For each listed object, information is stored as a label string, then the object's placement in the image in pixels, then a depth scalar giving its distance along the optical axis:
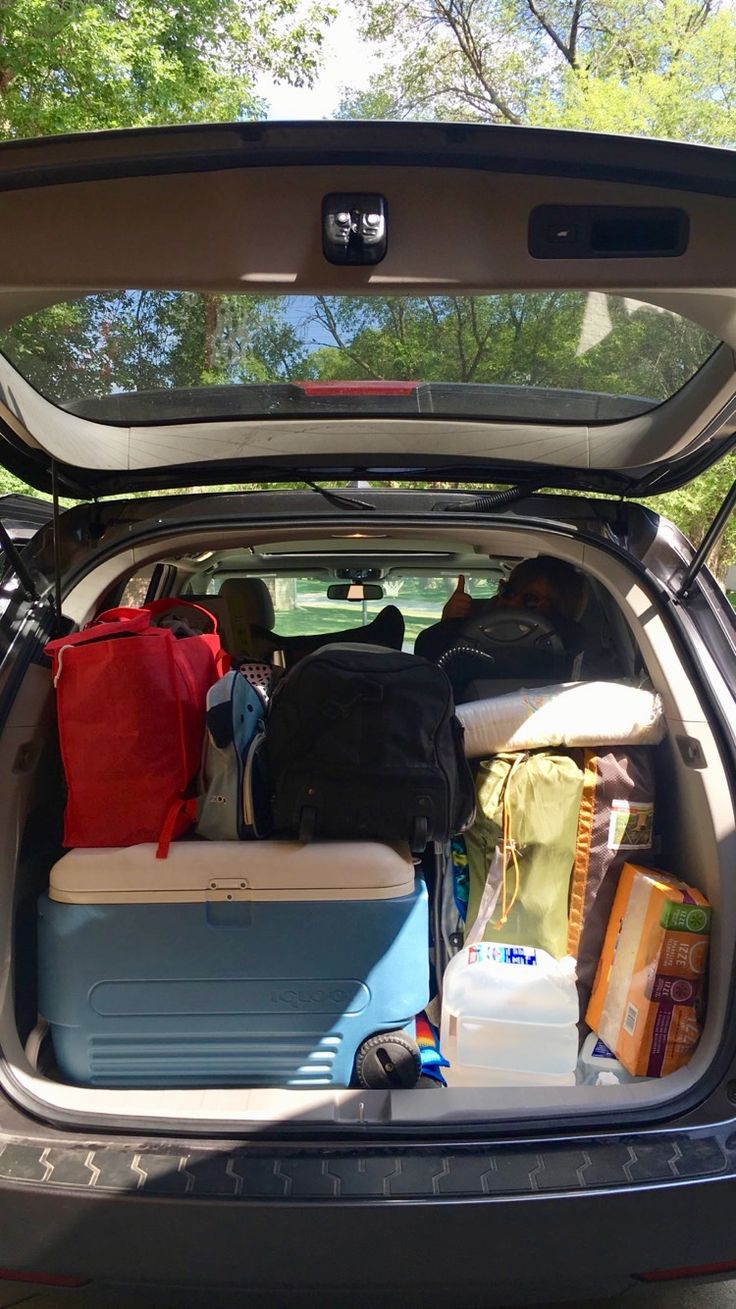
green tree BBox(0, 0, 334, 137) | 8.06
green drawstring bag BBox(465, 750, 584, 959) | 1.92
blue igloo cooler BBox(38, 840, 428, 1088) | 1.62
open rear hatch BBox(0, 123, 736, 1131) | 1.13
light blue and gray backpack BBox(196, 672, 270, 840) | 1.72
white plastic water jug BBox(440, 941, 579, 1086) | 1.79
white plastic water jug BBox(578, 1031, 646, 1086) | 1.71
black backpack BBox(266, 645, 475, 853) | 1.70
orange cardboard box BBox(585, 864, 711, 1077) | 1.66
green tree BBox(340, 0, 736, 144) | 11.22
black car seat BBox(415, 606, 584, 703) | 2.40
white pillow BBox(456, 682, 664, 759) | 1.95
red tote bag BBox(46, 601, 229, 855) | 1.70
